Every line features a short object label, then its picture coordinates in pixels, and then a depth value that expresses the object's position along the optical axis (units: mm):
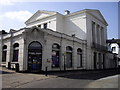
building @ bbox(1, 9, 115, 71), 18875
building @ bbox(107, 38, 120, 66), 39000
